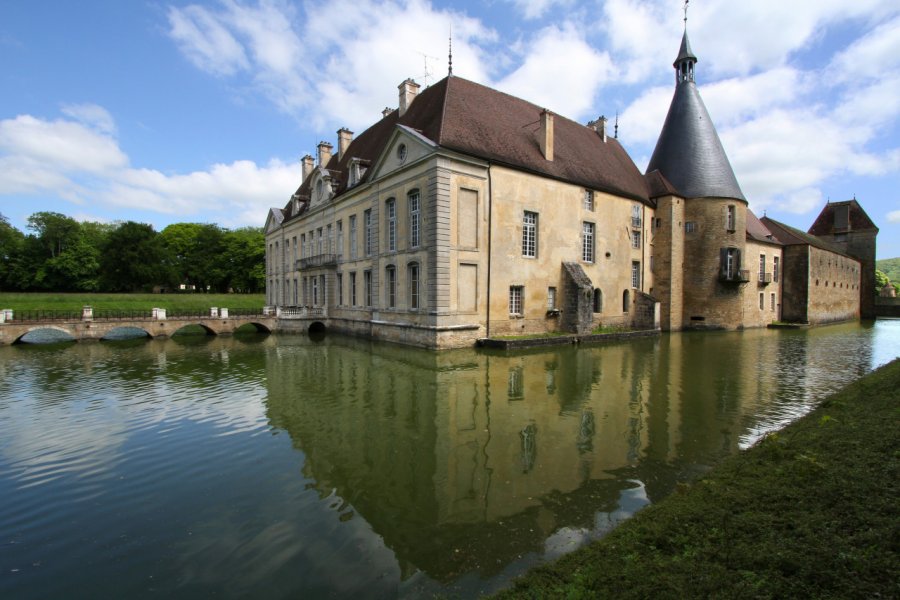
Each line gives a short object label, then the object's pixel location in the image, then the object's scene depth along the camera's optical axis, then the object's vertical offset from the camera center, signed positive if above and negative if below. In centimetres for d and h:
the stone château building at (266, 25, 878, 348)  1978 +339
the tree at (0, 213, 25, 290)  5466 +480
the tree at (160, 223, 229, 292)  6631 +565
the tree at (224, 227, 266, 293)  6425 +475
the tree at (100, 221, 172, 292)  5391 +408
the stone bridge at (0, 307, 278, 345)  2142 -156
